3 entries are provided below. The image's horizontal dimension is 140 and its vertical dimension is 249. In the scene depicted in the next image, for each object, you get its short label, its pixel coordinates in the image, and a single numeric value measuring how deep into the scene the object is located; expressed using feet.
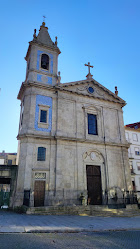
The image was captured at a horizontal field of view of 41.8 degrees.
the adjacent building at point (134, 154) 110.83
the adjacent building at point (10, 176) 54.71
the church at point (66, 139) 54.85
